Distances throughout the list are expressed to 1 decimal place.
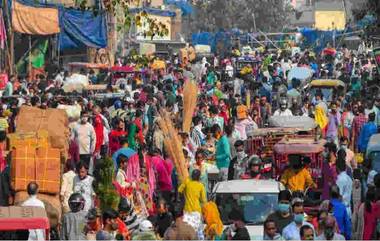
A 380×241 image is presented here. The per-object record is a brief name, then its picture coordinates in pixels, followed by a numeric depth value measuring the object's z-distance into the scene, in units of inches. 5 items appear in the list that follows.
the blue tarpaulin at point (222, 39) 2608.3
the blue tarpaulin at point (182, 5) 2856.8
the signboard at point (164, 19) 2445.9
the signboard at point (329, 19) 3843.5
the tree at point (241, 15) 3353.8
